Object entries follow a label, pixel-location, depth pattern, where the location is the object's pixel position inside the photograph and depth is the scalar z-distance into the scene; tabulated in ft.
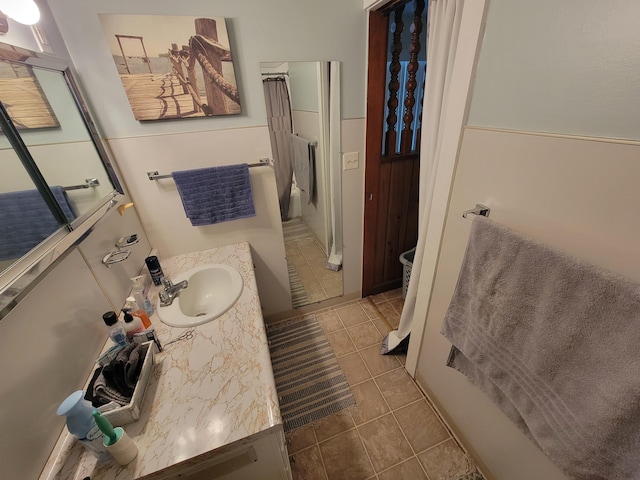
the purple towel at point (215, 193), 4.33
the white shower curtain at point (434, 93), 3.12
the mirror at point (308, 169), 5.48
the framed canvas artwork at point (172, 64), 3.40
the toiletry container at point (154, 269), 3.93
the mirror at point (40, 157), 2.25
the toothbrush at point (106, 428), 1.92
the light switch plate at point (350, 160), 5.18
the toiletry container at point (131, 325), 2.90
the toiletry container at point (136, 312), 3.06
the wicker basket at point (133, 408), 2.18
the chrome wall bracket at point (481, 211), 2.70
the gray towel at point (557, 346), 1.74
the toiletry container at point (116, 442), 1.92
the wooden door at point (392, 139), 4.47
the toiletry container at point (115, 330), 2.69
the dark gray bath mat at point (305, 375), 4.74
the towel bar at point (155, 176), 4.21
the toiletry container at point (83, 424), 1.92
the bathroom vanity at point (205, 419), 2.06
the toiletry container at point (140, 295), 3.46
